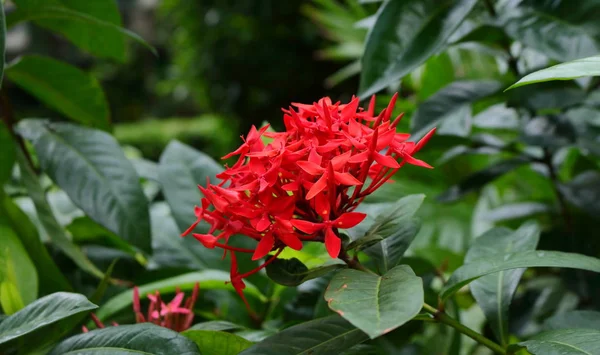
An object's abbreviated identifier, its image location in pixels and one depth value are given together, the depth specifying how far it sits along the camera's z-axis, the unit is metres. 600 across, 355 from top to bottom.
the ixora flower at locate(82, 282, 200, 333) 0.62
